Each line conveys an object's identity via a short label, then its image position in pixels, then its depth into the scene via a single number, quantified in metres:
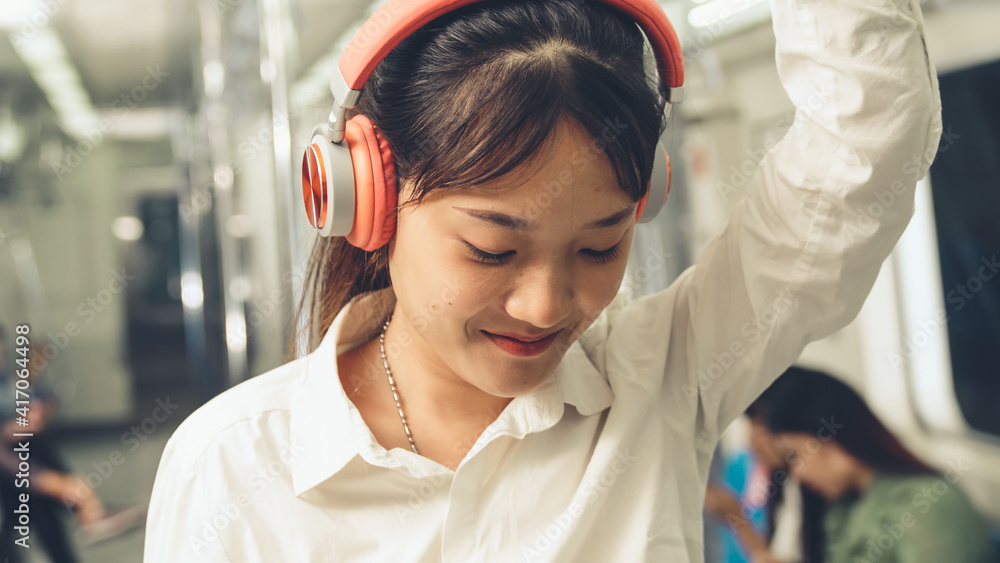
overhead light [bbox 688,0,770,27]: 2.52
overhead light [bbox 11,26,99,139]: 2.96
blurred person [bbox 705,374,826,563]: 2.43
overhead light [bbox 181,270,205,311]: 3.25
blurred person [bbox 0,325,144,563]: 2.68
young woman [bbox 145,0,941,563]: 0.75
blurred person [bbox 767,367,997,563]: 2.15
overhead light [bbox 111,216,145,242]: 3.12
